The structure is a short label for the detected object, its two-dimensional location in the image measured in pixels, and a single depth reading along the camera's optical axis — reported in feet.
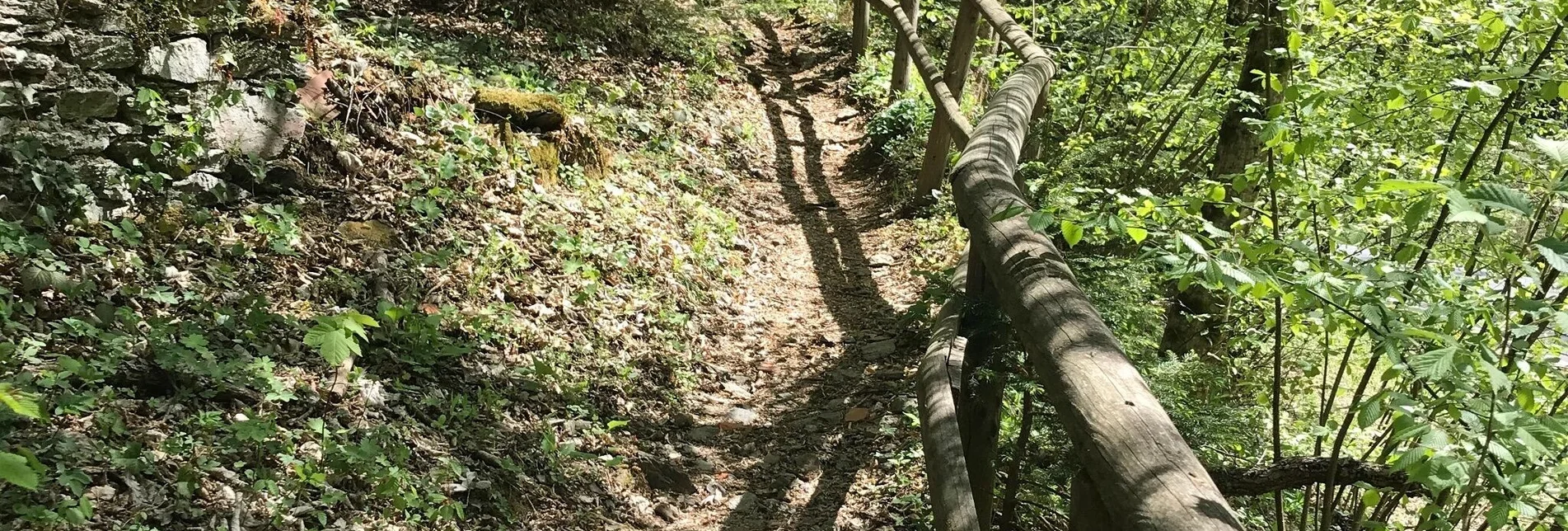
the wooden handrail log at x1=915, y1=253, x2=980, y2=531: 10.14
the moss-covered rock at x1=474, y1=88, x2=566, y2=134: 25.67
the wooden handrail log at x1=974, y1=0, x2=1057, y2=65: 22.91
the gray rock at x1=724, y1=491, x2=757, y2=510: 18.30
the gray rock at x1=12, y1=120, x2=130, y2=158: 15.55
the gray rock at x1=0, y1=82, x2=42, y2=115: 15.23
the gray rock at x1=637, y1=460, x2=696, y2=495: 18.38
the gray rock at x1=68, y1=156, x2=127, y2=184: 16.01
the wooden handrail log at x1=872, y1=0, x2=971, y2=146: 24.88
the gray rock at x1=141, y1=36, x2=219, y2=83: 17.65
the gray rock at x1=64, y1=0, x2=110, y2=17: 16.42
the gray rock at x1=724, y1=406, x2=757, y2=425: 21.42
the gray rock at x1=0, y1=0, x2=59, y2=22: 15.51
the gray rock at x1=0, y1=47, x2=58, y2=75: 15.30
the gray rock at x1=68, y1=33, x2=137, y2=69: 16.42
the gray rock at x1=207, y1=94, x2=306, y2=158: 18.45
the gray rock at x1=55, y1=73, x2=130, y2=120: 16.16
